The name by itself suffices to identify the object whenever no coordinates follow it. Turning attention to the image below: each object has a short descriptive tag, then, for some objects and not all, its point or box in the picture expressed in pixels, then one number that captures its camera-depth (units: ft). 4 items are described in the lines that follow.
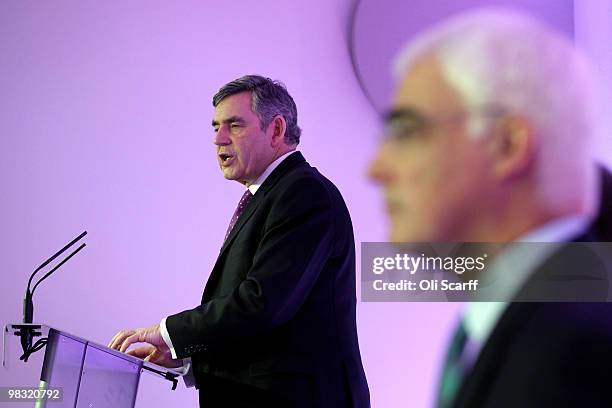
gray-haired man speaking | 16.30
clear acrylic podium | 16.07
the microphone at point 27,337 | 16.01
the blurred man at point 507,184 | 10.57
